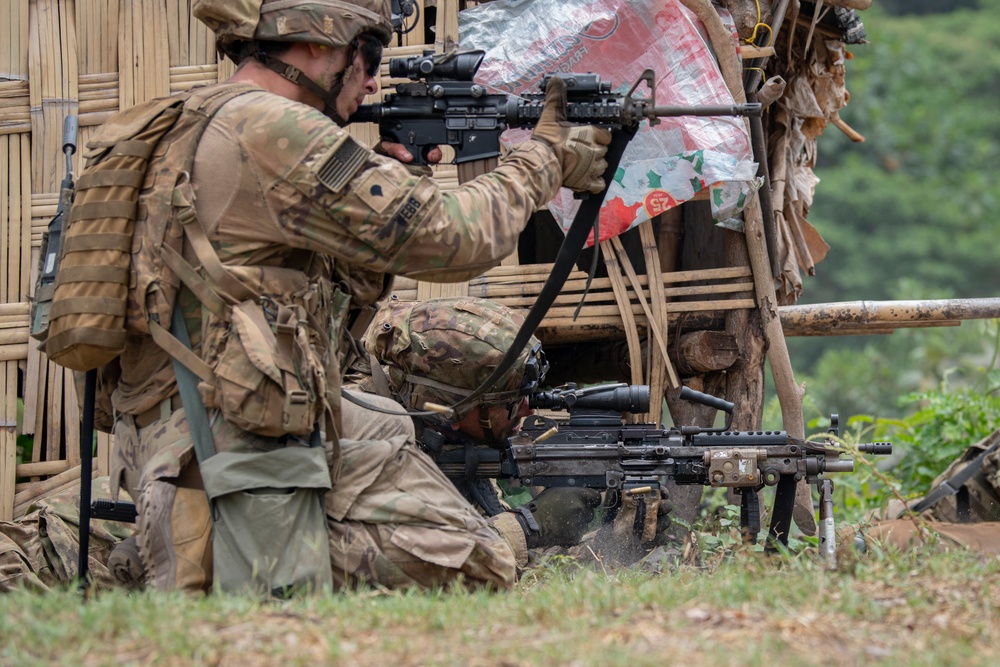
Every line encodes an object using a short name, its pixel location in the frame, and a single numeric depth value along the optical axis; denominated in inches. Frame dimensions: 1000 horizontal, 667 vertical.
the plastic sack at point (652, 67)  451.5
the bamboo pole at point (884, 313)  525.7
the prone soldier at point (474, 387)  450.6
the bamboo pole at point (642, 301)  483.2
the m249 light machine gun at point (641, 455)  440.5
